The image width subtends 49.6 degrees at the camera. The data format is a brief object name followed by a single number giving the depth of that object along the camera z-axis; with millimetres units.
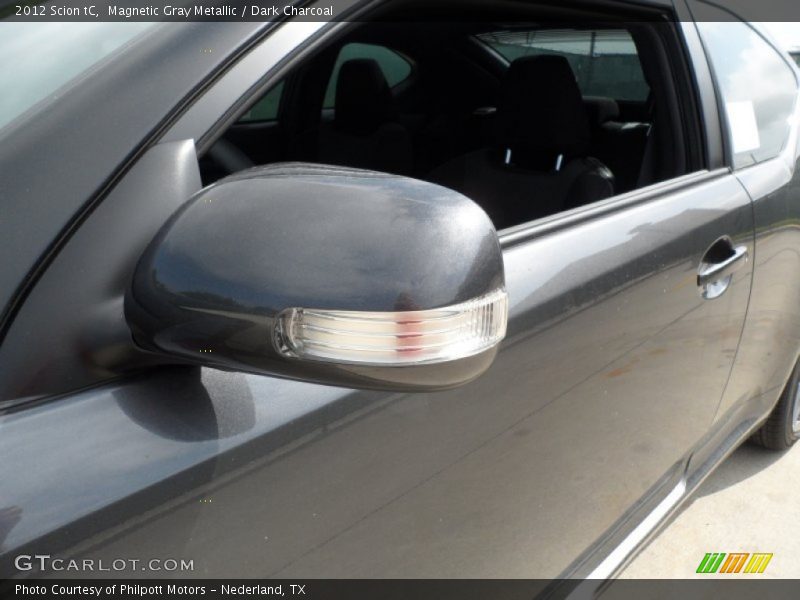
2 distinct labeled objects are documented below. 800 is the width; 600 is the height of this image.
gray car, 871
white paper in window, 2301
